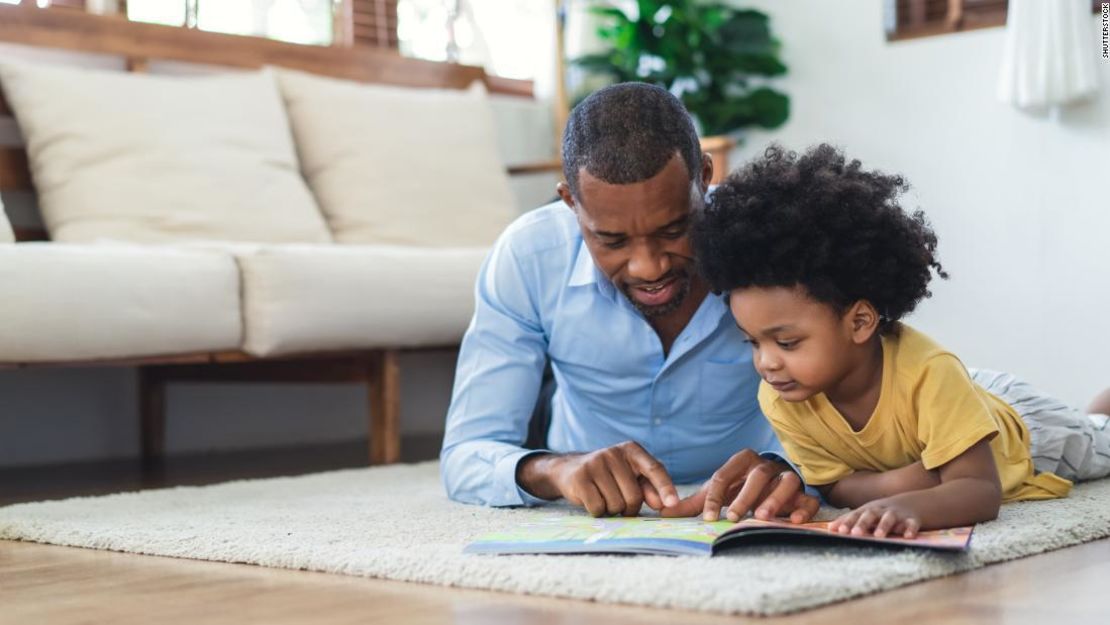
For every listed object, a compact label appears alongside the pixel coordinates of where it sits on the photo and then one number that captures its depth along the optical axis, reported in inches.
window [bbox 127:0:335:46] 145.9
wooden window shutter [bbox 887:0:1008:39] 151.5
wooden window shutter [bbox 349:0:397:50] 161.8
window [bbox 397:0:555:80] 167.3
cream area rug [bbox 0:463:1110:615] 50.0
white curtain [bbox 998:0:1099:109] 138.9
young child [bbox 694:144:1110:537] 66.3
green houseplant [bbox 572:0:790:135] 166.6
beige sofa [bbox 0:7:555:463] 97.7
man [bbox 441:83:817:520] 67.2
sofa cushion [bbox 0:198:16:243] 103.6
